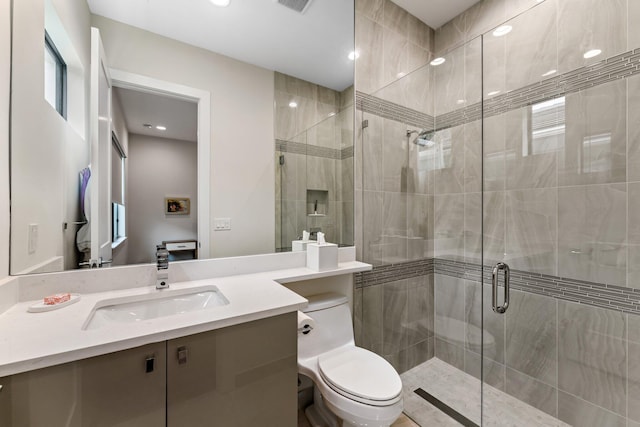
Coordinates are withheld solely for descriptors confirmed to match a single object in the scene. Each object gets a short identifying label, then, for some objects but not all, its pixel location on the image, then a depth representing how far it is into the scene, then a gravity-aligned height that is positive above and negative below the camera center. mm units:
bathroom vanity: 685 -448
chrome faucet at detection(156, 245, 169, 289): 1190 -257
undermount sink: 1031 -386
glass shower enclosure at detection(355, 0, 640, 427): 1424 -68
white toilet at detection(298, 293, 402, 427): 1130 -784
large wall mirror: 1077 +424
